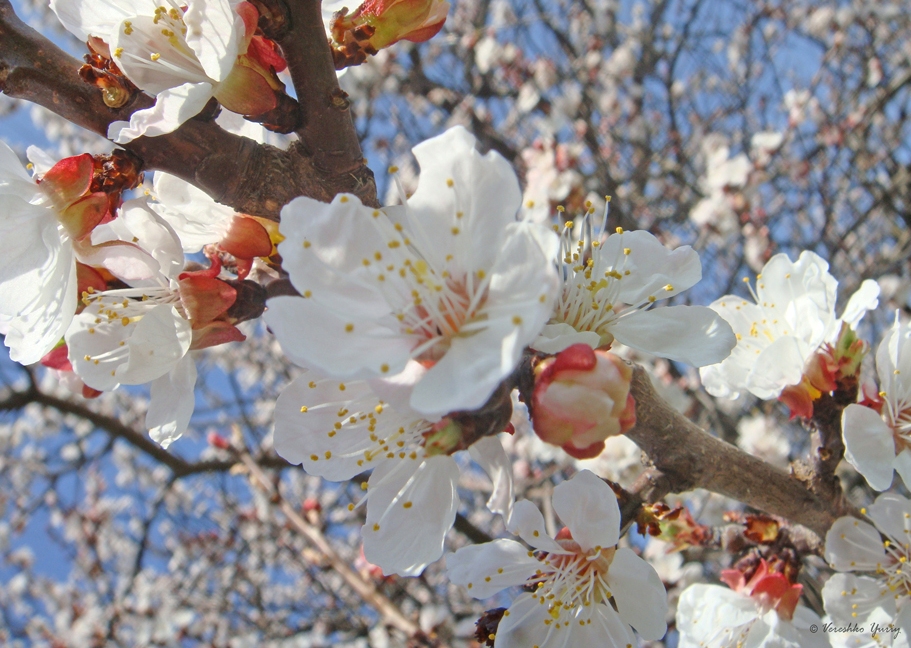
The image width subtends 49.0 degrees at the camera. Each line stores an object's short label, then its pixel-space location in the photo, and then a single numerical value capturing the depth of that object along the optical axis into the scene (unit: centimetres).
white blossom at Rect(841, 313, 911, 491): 13
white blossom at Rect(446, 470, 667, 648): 12
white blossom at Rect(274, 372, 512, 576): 11
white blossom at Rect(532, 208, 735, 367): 12
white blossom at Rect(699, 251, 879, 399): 13
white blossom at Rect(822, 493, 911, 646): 13
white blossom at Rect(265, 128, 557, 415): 10
